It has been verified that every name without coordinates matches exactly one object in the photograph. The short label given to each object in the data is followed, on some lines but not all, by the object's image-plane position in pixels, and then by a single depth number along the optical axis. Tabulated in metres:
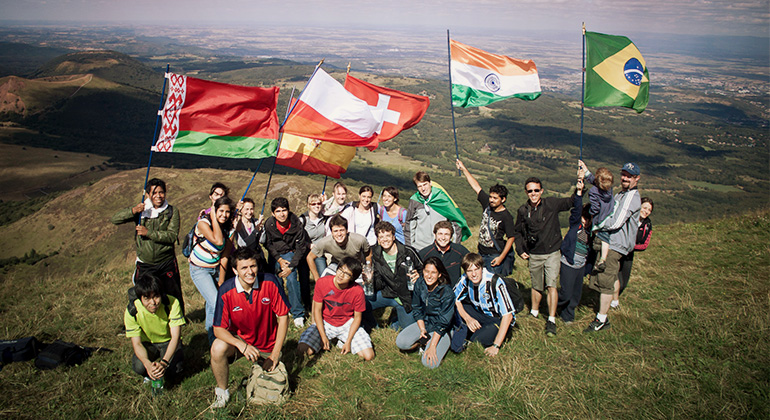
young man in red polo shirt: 4.26
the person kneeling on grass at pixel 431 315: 4.98
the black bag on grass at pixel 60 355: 4.92
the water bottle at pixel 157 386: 4.45
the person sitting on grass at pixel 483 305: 4.94
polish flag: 6.88
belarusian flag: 6.23
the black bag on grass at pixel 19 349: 4.96
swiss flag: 7.71
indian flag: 7.84
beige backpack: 4.20
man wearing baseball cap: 5.27
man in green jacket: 5.29
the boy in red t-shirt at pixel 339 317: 5.14
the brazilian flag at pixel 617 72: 6.98
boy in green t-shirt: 4.29
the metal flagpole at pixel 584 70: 6.68
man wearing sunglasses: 5.62
